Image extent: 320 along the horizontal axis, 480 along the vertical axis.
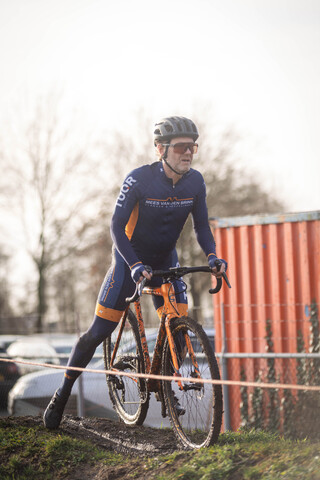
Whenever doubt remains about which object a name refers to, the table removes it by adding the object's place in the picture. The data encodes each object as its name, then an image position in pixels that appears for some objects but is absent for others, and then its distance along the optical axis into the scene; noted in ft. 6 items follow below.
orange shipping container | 56.09
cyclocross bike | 25.27
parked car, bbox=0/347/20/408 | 77.61
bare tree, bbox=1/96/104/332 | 182.98
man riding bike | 28.11
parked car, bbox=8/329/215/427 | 54.43
